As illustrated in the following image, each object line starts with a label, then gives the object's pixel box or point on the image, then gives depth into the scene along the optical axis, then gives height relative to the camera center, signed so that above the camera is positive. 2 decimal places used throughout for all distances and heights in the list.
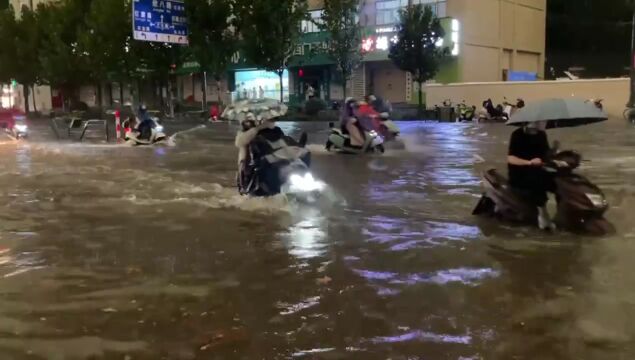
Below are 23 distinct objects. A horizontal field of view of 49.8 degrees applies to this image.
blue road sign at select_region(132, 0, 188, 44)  31.38 +4.08
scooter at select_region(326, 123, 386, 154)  17.53 -1.01
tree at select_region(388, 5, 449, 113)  37.38 +3.32
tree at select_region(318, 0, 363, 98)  39.97 +4.20
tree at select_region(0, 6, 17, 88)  54.75 +5.09
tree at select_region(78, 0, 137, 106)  39.78 +4.03
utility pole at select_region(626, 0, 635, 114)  31.79 +0.86
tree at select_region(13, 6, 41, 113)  52.81 +4.62
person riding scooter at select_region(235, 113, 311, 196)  9.93 -0.72
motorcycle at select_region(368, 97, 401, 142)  17.89 -0.59
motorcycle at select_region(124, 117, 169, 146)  22.02 -0.99
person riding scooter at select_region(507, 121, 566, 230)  7.74 -0.65
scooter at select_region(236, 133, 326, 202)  9.98 -0.97
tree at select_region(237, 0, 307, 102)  39.03 +4.43
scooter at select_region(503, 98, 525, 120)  34.17 -0.30
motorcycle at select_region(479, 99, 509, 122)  34.86 -0.61
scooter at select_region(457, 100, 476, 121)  37.66 -0.58
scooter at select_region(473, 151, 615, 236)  7.51 -1.14
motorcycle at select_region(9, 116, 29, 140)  27.62 -0.95
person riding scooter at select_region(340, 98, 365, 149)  17.20 -0.57
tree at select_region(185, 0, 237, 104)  38.25 +4.08
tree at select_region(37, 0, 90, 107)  47.09 +4.44
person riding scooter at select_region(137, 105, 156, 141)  22.09 -0.64
